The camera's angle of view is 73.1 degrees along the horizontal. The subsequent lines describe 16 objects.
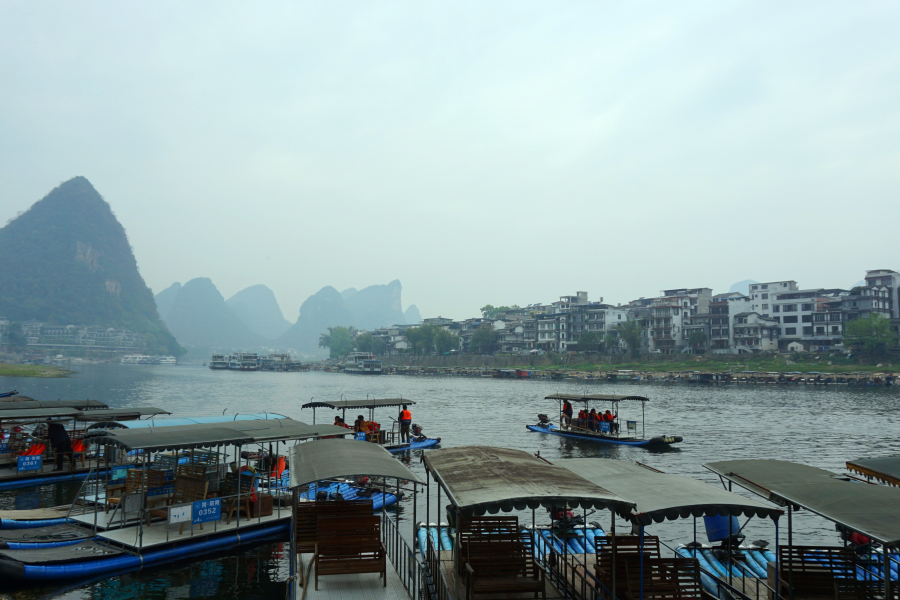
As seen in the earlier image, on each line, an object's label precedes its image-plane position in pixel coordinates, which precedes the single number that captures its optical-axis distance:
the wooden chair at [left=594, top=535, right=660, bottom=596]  9.29
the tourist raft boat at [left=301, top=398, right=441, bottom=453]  29.26
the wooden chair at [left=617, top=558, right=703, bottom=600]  8.90
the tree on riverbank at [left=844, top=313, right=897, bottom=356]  89.00
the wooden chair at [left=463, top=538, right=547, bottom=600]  8.97
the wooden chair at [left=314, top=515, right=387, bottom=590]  10.66
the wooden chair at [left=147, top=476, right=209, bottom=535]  14.81
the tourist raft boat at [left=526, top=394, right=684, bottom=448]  34.03
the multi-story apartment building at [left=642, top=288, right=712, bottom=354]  112.75
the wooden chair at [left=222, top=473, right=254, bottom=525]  15.38
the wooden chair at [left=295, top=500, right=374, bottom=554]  11.73
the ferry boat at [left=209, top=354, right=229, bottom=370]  187.75
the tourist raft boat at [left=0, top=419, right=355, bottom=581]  12.88
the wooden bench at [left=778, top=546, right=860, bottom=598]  9.38
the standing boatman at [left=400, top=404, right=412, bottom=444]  31.03
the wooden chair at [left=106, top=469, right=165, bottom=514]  15.07
